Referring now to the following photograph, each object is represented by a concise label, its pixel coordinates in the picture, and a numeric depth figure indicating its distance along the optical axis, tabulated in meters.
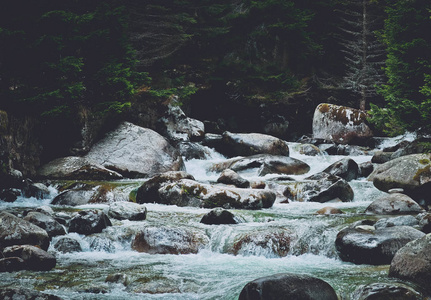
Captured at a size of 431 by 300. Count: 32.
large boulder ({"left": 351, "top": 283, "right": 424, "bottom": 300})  8.56
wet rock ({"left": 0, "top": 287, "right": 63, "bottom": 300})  8.20
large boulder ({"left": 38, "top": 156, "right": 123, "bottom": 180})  26.75
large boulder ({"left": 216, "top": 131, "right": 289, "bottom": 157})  36.19
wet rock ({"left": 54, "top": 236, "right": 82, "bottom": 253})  14.23
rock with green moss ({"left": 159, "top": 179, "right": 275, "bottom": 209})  20.30
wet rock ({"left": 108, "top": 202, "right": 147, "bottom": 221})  17.67
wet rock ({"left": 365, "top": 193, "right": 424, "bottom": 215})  18.30
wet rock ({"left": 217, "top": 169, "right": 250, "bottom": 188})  24.28
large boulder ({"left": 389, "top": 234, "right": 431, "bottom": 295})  9.43
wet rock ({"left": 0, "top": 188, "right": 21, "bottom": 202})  21.92
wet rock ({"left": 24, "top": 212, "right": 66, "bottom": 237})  15.23
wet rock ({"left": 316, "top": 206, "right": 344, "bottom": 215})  18.50
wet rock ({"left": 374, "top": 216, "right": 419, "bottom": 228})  14.58
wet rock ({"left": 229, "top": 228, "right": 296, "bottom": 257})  14.04
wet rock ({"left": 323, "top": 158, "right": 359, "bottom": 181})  27.14
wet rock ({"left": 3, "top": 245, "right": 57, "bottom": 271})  11.96
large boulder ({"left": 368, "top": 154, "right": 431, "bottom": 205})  20.97
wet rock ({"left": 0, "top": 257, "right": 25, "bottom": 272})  11.66
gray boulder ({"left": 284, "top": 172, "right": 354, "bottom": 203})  22.25
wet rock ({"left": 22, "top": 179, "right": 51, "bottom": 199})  22.45
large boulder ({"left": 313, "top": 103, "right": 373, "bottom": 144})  43.31
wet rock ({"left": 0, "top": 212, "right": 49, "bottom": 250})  13.18
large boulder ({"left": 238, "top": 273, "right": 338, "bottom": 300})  8.41
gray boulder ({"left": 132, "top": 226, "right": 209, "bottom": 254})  14.46
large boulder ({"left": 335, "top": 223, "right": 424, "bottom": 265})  12.10
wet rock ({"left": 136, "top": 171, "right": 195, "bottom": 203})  22.27
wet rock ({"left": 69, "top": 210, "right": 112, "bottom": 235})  15.63
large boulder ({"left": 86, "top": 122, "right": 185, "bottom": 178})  29.67
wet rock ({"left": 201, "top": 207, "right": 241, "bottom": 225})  16.80
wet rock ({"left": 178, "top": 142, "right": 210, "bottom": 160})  35.84
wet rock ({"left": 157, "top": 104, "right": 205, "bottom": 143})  40.41
